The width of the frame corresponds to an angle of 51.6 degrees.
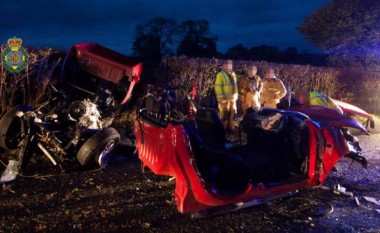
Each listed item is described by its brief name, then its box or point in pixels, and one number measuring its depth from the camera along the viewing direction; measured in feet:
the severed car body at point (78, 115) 18.28
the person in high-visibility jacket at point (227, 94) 30.17
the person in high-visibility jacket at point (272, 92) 30.40
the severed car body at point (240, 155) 12.96
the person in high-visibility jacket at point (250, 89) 31.42
